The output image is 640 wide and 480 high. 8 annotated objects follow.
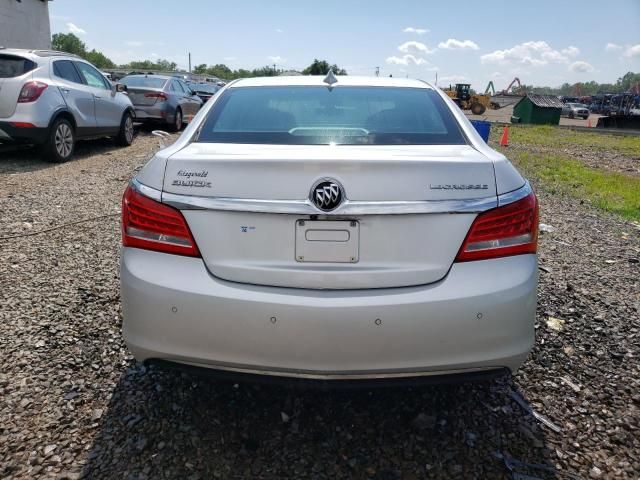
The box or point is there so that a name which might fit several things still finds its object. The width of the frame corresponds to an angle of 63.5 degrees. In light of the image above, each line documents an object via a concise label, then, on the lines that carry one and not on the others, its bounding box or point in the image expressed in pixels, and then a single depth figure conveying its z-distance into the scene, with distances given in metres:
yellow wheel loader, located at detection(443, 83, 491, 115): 39.84
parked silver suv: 7.49
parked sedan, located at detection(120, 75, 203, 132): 13.12
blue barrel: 9.60
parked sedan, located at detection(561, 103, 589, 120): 50.97
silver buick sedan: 1.88
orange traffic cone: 15.80
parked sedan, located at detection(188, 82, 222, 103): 23.95
